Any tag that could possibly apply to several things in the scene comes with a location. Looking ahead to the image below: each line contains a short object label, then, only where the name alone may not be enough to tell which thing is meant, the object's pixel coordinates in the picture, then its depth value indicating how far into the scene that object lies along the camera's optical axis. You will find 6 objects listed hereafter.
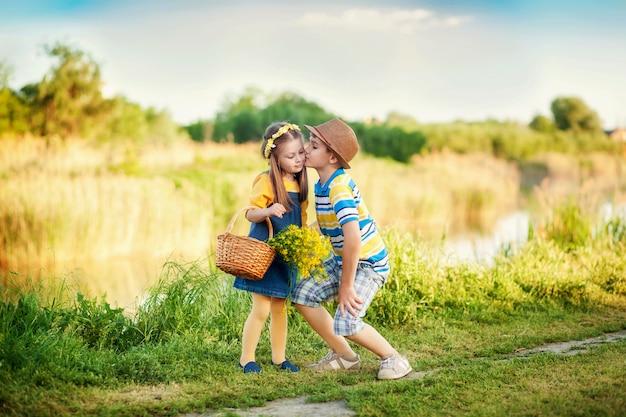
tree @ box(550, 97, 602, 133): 40.25
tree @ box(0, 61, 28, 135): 19.16
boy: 3.96
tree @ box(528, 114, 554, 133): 41.03
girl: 4.12
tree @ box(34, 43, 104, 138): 20.19
